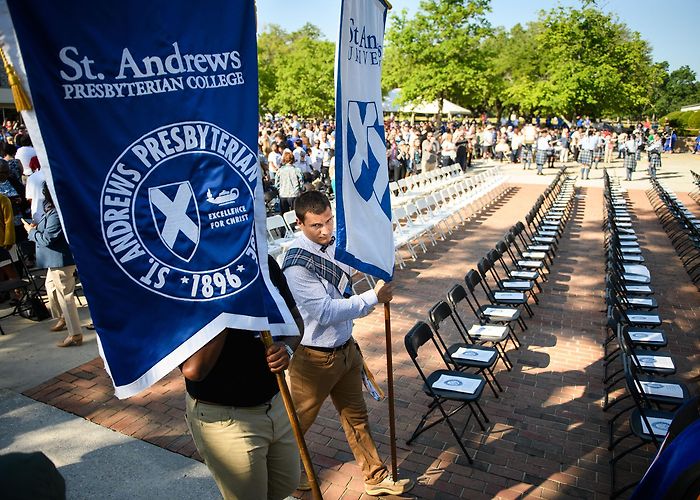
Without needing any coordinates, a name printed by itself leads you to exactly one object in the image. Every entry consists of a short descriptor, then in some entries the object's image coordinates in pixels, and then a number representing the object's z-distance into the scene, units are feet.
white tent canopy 96.77
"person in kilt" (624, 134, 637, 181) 68.39
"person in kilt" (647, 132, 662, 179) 67.74
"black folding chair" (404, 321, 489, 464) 14.40
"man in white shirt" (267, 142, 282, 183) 45.47
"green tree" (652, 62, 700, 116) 258.16
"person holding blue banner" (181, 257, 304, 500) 7.84
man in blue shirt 10.74
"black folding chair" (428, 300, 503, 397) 16.38
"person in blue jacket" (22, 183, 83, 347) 19.31
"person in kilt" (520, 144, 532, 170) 78.38
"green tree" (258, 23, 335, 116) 115.75
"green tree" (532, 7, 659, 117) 84.69
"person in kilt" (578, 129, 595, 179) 71.51
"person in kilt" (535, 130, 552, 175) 73.87
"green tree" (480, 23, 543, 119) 92.43
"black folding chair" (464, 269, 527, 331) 20.47
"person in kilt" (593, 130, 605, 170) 79.22
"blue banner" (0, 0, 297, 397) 5.48
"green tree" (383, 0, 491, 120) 87.56
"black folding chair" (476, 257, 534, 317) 22.65
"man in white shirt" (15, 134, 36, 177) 32.25
